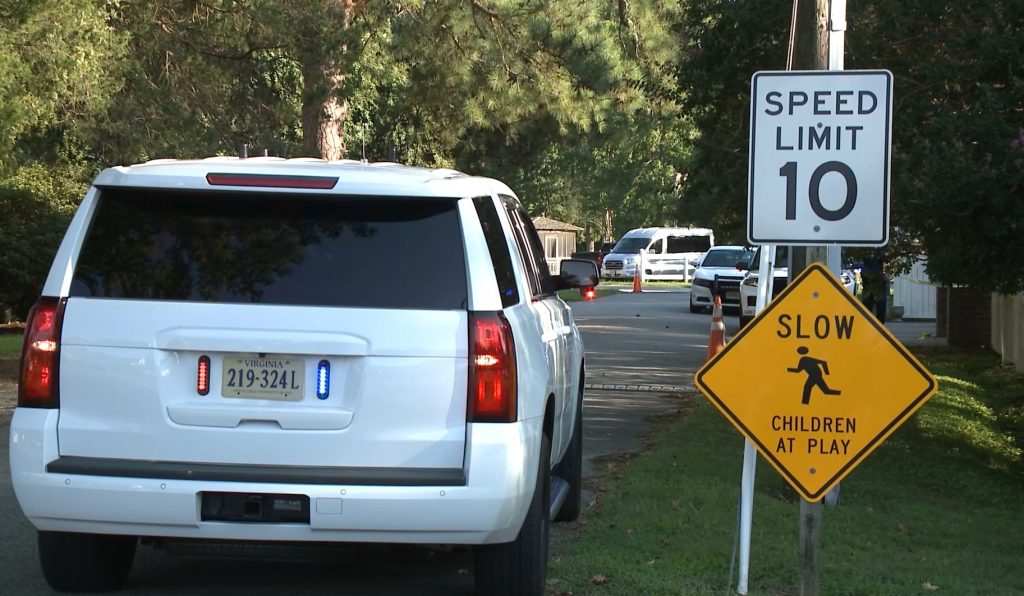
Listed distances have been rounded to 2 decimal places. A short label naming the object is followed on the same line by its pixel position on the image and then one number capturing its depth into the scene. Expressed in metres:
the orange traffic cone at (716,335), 16.83
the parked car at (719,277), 29.77
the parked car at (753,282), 24.78
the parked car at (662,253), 55.25
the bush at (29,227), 21.89
